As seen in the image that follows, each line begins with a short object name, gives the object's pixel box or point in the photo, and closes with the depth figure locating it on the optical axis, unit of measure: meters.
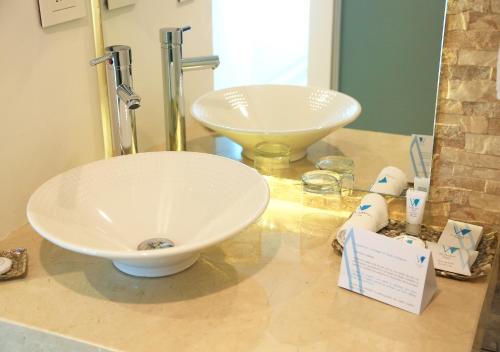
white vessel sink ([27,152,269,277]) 1.17
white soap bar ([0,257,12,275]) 1.17
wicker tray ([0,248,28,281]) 1.16
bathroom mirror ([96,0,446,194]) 1.37
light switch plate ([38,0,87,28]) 1.31
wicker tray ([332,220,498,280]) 1.17
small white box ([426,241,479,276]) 1.18
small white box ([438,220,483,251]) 1.26
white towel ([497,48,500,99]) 1.12
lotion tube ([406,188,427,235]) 1.29
